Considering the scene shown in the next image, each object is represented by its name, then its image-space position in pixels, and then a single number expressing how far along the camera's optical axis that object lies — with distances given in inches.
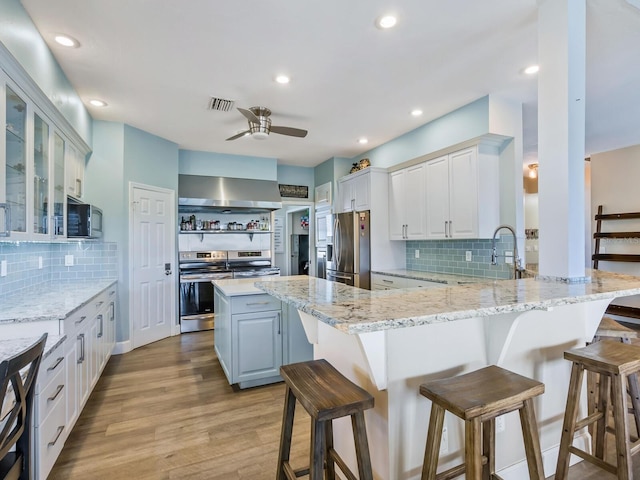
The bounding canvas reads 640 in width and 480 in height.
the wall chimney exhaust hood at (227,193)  193.2
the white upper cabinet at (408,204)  164.4
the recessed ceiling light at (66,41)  89.4
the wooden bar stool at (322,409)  45.3
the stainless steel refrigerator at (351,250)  186.5
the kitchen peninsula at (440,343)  49.4
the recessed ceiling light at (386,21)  81.4
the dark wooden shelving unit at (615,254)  189.8
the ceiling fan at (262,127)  134.4
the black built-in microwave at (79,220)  119.3
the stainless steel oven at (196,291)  189.5
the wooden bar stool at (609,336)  66.6
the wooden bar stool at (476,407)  43.8
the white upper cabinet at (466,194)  135.4
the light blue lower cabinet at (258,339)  111.3
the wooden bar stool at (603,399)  57.6
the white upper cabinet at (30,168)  74.3
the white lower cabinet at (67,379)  64.6
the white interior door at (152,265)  160.4
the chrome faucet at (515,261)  114.8
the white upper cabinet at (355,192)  187.5
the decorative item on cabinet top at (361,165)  196.1
